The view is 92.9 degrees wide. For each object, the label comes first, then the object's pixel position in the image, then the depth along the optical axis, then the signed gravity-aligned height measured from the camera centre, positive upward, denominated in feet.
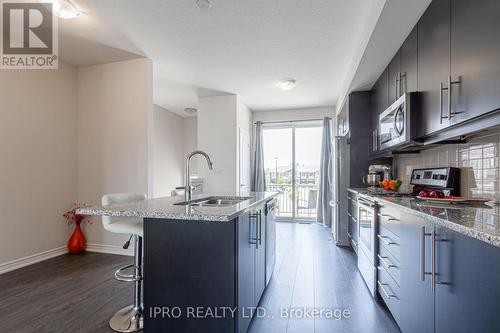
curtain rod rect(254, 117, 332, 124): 18.10 +3.44
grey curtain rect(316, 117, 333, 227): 17.12 -1.05
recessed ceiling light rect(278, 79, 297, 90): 12.67 +4.44
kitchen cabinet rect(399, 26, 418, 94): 6.50 +2.97
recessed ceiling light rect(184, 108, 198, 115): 18.73 +4.40
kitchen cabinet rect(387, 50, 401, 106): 7.75 +3.05
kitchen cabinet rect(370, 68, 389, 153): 9.16 +2.68
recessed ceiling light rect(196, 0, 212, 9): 6.79 +4.68
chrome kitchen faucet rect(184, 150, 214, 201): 6.36 -0.57
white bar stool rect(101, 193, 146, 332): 5.53 -2.63
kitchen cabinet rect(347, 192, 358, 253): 9.77 -2.40
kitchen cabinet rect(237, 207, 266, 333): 4.58 -2.19
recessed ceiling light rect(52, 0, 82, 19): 6.91 +4.71
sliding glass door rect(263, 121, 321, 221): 18.37 +0.04
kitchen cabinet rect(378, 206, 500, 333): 2.69 -1.68
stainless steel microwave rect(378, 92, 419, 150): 6.41 +1.30
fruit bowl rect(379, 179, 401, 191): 8.67 -0.70
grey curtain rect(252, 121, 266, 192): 18.10 +0.18
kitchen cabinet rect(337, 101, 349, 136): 12.57 +2.64
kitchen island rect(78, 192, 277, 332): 4.30 -1.93
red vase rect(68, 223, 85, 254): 10.59 -3.45
